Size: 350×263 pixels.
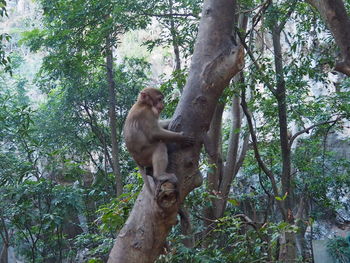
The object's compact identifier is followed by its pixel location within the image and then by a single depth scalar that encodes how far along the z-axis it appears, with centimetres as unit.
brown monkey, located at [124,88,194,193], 333
